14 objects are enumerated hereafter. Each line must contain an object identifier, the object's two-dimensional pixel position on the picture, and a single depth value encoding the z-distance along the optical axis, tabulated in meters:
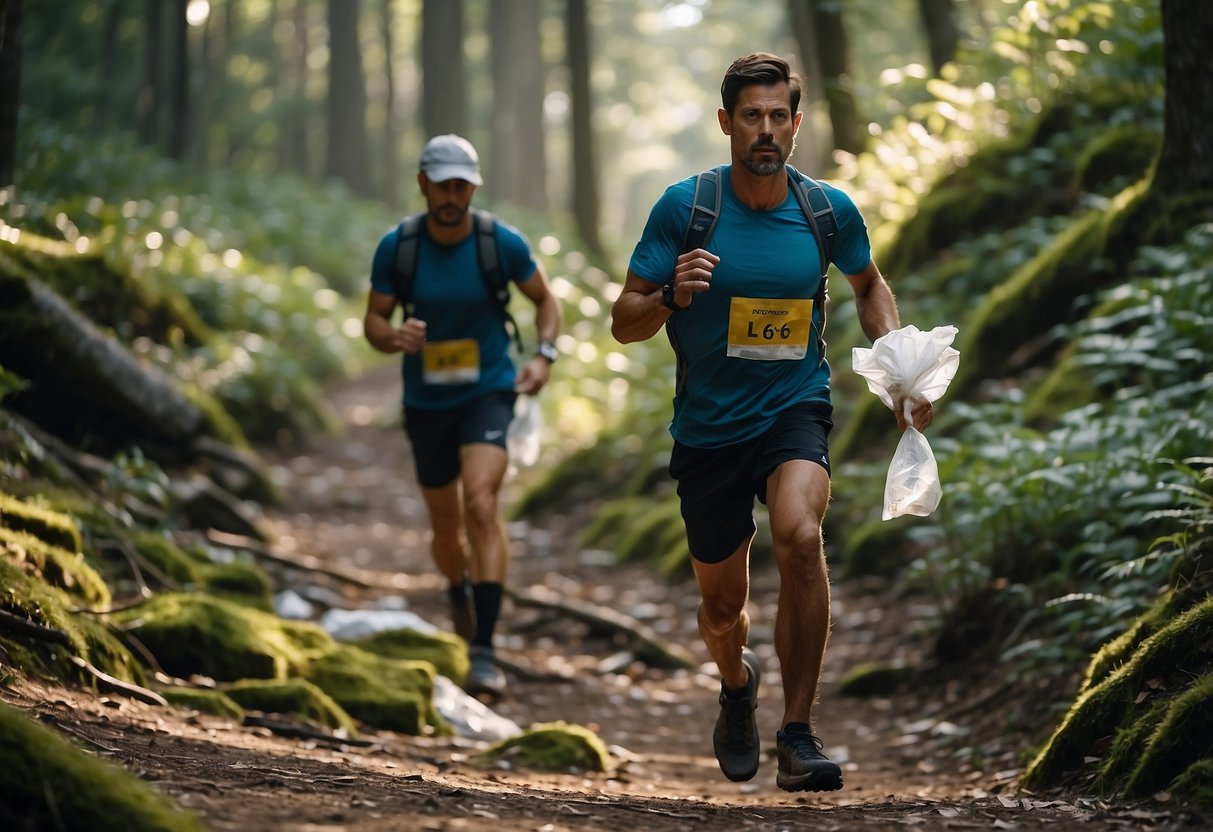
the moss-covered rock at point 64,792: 6.18
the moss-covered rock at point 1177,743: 8.43
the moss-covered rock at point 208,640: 12.78
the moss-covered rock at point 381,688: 13.11
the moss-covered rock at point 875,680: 15.70
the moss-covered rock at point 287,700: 12.22
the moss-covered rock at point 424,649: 15.44
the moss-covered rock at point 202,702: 11.52
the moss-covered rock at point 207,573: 15.53
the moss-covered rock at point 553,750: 12.20
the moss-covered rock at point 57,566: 11.70
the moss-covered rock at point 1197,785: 7.93
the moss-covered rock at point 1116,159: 21.59
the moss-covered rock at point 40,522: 12.51
